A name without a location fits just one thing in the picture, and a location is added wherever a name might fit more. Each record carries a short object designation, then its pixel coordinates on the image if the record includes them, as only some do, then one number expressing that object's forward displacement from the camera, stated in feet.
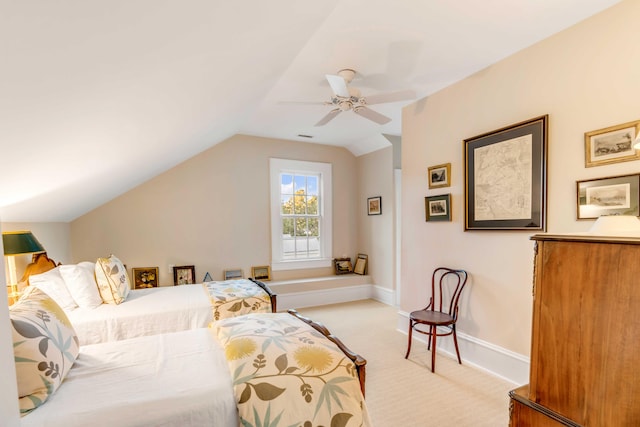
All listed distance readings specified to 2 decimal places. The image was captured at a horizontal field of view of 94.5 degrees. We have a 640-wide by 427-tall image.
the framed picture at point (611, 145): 5.85
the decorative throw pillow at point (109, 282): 8.84
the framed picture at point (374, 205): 16.06
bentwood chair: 8.61
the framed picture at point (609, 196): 5.80
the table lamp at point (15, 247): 6.88
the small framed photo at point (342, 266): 17.21
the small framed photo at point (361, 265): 17.10
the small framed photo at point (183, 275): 13.73
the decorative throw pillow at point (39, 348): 3.84
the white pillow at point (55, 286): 7.57
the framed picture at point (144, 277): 13.11
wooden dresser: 3.41
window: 15.90
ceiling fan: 7.68
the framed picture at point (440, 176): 9.65
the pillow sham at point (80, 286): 8.26
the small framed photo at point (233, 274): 14.71
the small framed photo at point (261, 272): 15.33
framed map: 7.34
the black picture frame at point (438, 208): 9.62
